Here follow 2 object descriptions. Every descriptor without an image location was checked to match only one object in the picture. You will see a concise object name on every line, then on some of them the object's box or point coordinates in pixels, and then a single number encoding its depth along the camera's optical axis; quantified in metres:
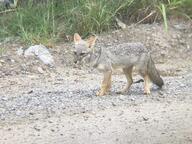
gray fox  18.97
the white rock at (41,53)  23.31
